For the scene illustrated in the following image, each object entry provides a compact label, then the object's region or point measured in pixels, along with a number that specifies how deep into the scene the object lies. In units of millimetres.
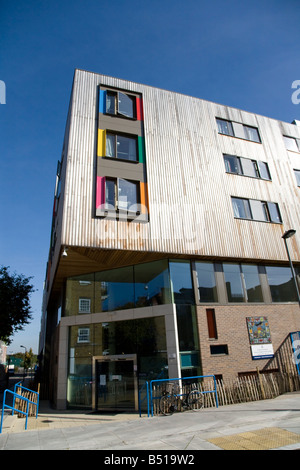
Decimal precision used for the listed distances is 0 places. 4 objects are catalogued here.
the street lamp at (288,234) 13777
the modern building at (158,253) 14250
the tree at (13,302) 26922
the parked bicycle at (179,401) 12031
